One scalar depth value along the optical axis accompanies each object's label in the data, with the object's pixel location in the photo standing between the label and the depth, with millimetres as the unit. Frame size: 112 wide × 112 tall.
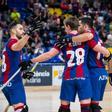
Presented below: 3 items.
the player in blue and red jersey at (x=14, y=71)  9407
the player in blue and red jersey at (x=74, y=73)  9205
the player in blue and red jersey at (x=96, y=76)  9948
